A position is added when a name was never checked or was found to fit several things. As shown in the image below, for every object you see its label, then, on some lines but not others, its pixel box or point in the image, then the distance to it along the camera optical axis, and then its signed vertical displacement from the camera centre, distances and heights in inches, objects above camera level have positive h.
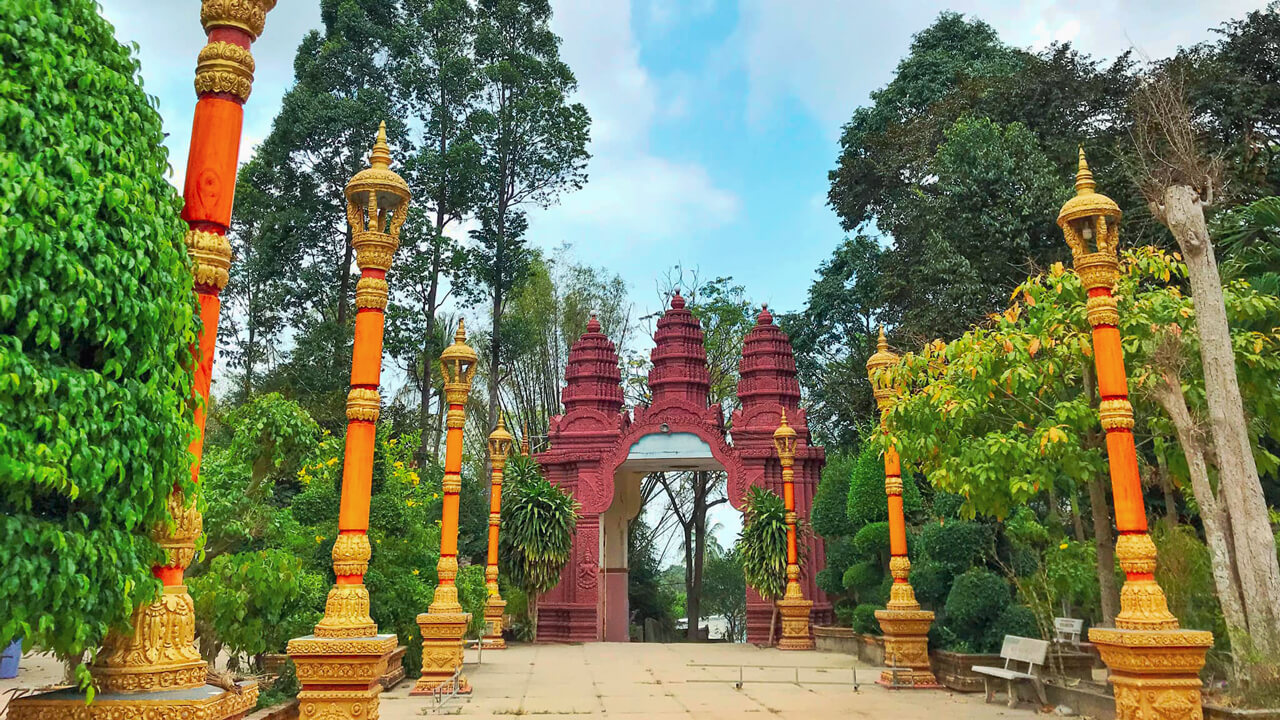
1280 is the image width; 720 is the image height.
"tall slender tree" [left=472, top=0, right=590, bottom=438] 1022.4 +513.0
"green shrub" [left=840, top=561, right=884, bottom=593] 612.1 -13.9
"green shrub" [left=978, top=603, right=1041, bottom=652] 414.9 -32.8
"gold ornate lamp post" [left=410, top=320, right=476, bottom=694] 398.3 -6.9
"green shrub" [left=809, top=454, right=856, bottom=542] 666.8 +41.0
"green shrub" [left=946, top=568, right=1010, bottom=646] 420.8 -22.0
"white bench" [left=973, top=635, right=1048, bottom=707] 334.6 -41.3
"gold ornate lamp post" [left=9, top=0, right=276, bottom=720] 136.9 +27.6
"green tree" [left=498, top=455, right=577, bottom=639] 732.7 +17.4
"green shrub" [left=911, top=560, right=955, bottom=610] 497.4 -15.1
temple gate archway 783.1 +108.2
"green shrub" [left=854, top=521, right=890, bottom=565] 589.9 +9.4
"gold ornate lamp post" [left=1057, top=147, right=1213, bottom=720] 240.4 +1.3
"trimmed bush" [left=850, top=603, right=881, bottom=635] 565.0 -42.5
